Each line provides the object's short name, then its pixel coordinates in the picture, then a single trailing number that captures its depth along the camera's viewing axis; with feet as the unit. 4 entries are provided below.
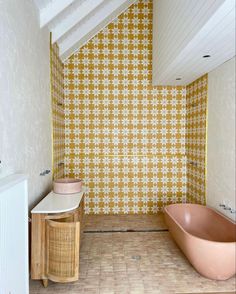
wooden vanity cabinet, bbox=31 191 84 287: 6.41
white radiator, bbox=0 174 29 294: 4.29
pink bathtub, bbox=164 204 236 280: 6.57
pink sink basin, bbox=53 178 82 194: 8.73
